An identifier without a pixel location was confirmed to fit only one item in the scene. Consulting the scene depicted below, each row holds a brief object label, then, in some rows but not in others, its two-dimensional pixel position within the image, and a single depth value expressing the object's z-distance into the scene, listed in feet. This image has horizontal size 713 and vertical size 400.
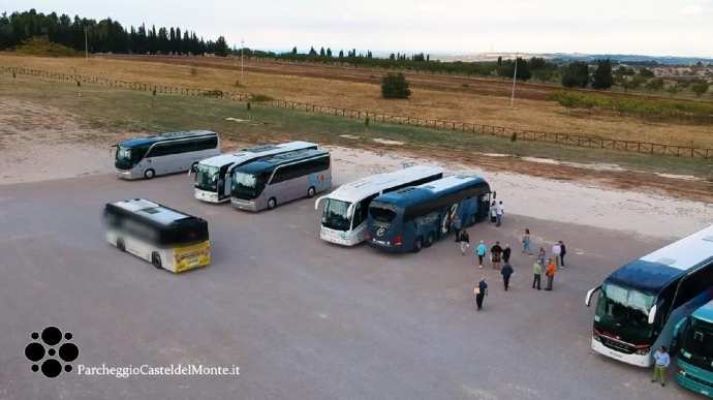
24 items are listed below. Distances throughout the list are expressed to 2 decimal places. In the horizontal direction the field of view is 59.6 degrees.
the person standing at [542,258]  77.09
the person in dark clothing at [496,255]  80.94
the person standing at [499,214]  101.14
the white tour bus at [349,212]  87.40
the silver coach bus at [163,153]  123.95
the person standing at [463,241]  86.94
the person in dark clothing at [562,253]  81.73
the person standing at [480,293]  66.95
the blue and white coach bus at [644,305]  54.39
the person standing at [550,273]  73.77
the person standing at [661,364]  52.29
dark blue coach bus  83.97
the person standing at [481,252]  81.20
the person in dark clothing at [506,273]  72.74
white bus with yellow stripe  75.31
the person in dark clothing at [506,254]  79.30
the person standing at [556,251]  80.94
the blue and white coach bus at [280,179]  103.71
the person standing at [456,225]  94.44
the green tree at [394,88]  303.27
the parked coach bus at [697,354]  50.42
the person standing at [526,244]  87.04
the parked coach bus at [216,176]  108.17
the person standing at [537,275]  73.92
